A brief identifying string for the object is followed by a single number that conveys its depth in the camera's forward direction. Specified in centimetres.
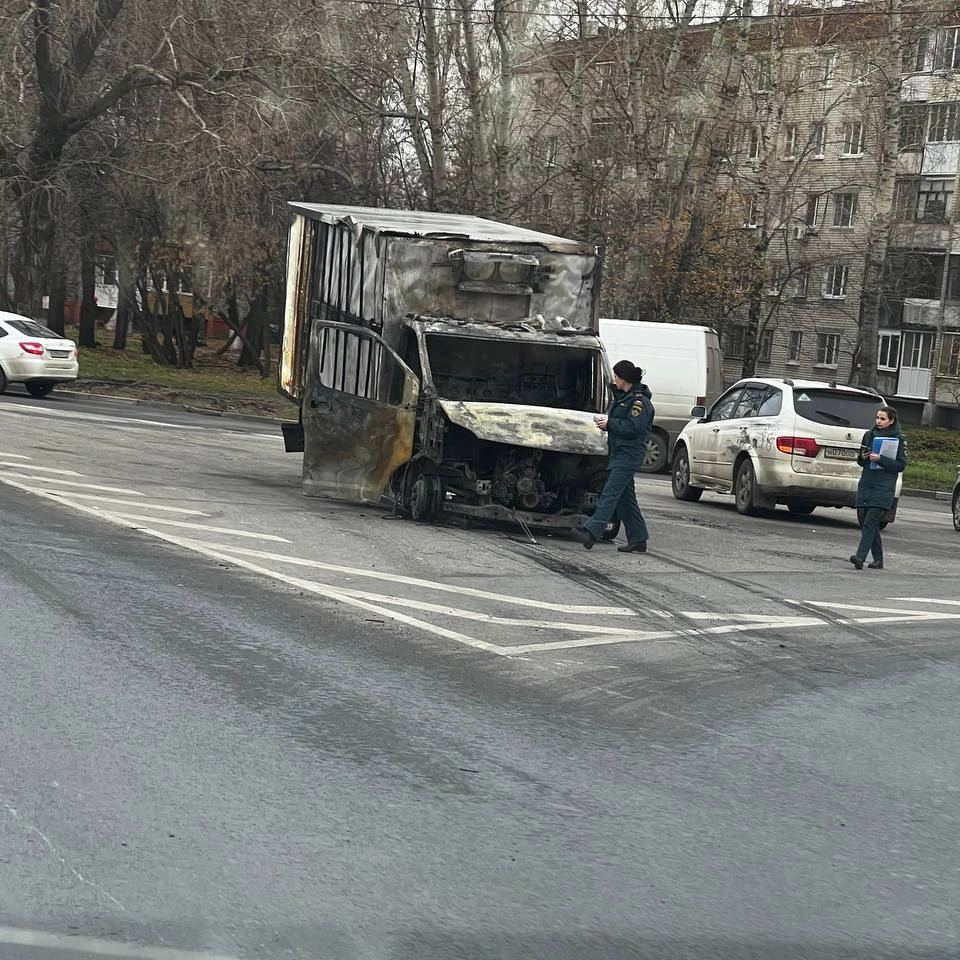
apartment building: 3594
